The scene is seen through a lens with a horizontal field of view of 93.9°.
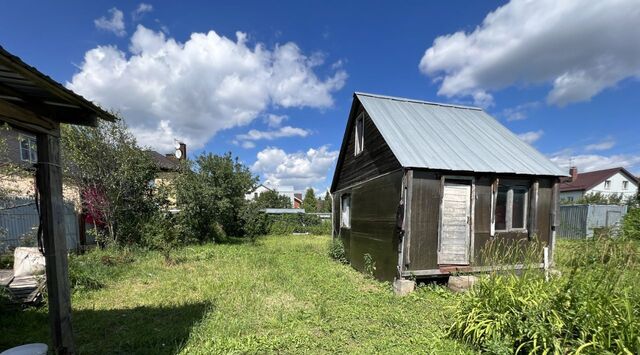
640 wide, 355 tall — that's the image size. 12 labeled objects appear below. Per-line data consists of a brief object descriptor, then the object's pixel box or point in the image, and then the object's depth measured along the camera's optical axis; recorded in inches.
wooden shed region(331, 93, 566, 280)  274.5
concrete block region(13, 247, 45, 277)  271.4
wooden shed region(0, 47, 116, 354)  118.7
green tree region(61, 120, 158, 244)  457.1
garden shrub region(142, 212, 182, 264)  466.0
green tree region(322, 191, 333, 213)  1918.1
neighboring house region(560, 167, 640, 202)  1370.6
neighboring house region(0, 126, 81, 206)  366.9
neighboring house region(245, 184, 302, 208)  2486.5
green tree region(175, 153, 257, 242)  609.3
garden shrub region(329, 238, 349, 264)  442.3
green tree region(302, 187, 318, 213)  1902.1
